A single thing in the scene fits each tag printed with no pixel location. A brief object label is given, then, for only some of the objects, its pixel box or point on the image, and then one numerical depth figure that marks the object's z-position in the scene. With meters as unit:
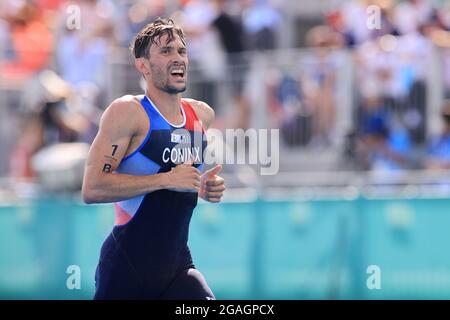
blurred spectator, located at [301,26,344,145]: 10.79
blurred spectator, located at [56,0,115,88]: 10.30
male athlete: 6.21
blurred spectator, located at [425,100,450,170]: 10.11
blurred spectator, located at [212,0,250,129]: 11.12
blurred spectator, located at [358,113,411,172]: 10.48
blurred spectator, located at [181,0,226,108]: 11.16
